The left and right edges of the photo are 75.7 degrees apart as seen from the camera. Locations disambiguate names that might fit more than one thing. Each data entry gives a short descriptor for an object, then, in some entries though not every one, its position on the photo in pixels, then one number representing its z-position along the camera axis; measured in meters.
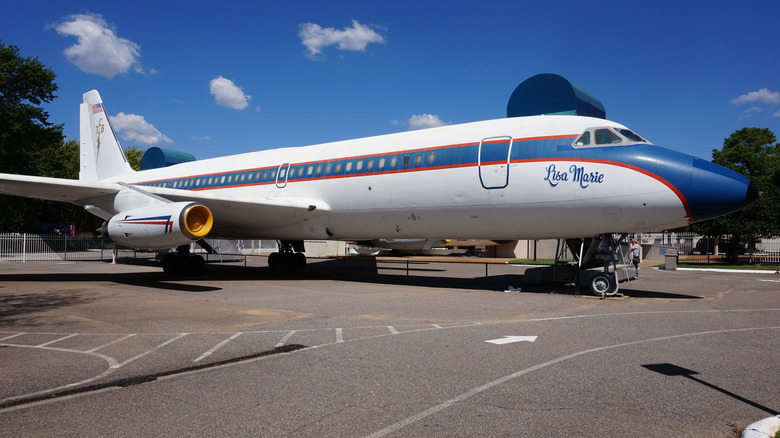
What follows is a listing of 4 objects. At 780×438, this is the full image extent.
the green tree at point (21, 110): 37.94
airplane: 10.79
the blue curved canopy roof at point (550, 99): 28.78
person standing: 20.57
